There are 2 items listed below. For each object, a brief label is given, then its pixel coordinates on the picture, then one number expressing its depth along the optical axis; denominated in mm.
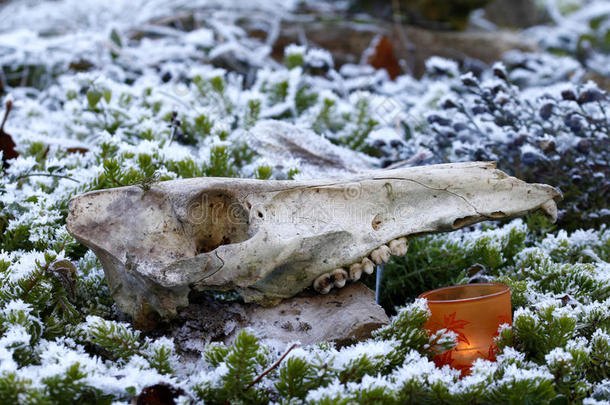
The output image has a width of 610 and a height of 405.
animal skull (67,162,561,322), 1267
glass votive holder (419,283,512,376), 1253
